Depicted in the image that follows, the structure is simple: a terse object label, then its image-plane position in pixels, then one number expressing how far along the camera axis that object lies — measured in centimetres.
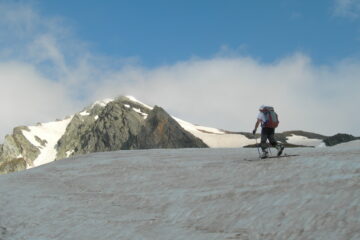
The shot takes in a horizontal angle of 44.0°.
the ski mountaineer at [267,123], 1820
